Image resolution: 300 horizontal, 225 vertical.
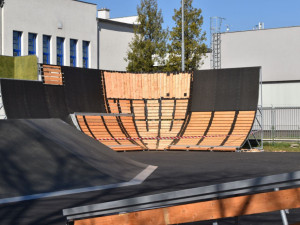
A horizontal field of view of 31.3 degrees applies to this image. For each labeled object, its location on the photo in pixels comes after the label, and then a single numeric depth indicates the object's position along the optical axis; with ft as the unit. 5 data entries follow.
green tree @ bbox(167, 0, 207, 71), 129.62
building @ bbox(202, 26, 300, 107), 140.77
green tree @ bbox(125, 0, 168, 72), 139.64
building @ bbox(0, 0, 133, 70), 128.67
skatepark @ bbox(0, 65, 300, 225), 15.05
